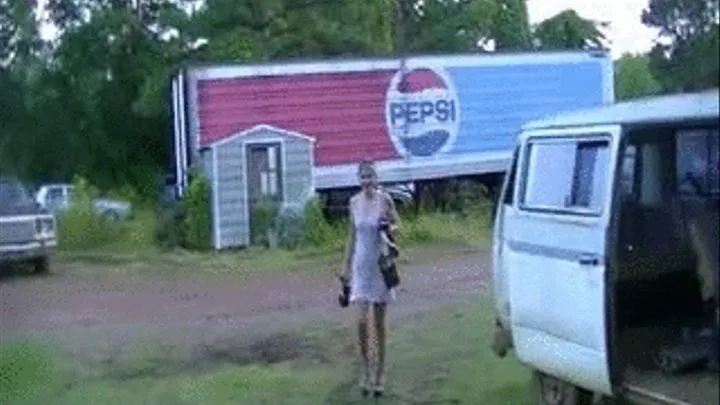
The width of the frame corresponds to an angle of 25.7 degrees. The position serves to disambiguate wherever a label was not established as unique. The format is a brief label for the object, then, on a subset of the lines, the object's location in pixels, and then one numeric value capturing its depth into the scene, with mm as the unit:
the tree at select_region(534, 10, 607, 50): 34312
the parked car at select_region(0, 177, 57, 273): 23438
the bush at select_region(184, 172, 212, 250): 27750
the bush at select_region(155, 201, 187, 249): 27719
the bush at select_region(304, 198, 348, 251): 26688
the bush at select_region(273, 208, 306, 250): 26953
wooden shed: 27672
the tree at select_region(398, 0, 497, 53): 43188
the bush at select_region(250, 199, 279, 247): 27688
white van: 7598
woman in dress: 10742
